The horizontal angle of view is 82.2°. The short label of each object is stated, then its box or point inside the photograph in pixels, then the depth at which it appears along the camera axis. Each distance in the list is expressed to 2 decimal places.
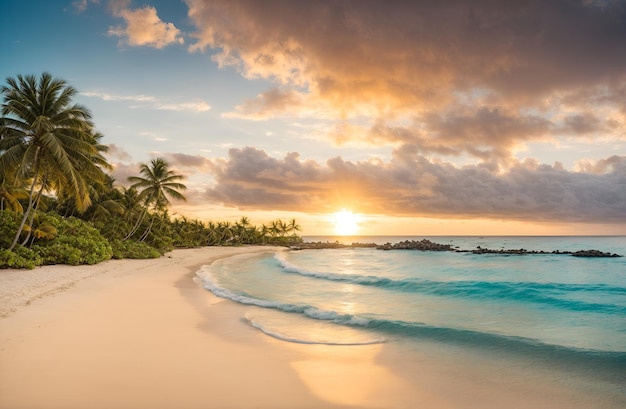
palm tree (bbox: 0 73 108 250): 20.06
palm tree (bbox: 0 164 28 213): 25.03
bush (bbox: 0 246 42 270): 19.16
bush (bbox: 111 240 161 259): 31.76
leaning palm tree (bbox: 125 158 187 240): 39.91
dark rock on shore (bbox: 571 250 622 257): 47.38
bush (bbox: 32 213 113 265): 23.09
